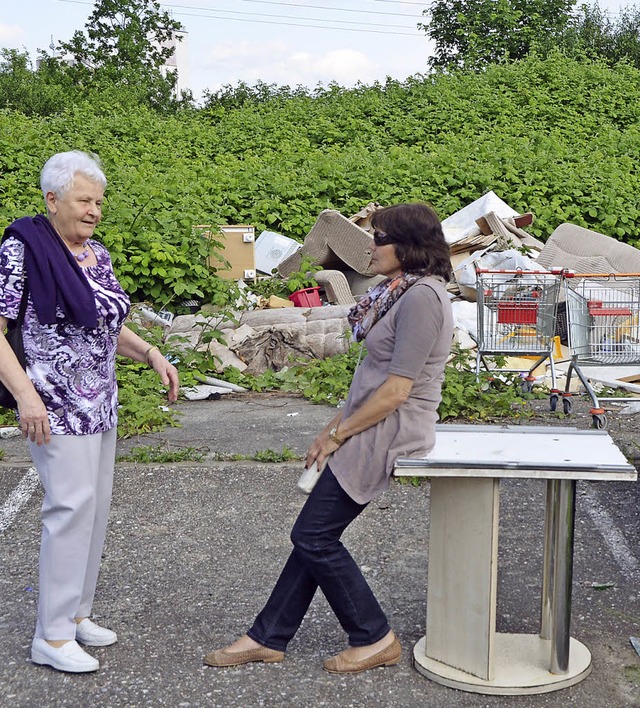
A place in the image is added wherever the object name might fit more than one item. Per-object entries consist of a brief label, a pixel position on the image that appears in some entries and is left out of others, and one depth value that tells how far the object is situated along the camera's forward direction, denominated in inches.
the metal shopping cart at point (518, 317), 314.8
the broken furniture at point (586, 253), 414.3
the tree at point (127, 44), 1350.9
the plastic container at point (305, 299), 400.8
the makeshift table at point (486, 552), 119.6
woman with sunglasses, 120.6
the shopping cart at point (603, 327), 289.3
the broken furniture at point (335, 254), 405.7
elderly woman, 125.8
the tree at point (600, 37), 1091.3
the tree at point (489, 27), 1095.0
